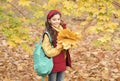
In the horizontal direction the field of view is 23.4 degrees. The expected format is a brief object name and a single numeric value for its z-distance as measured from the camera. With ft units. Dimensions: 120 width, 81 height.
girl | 13.39
